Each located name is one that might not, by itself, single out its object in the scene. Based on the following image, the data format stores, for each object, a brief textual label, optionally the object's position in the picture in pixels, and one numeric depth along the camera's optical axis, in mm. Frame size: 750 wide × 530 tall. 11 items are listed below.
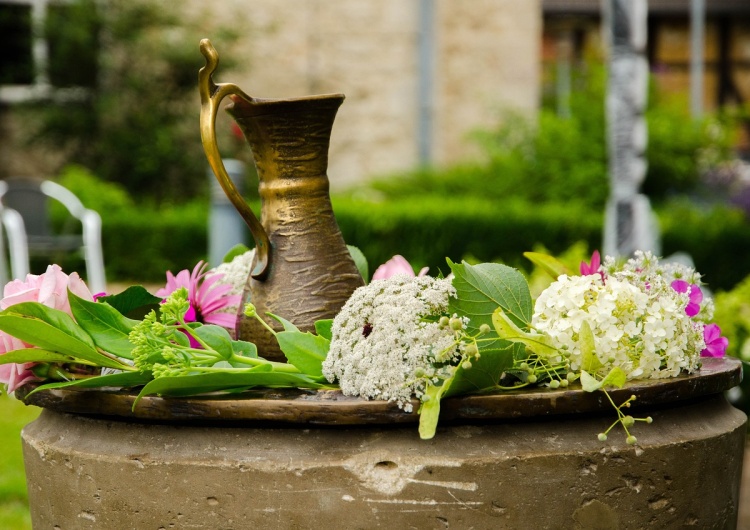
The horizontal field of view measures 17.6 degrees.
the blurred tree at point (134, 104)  9245
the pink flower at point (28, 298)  1949
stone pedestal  1845
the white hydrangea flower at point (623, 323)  1903
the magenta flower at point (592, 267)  2052
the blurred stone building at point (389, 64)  10074
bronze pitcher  2033
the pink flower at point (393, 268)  2144
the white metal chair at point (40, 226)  5878
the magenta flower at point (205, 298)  2106
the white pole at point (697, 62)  13666
